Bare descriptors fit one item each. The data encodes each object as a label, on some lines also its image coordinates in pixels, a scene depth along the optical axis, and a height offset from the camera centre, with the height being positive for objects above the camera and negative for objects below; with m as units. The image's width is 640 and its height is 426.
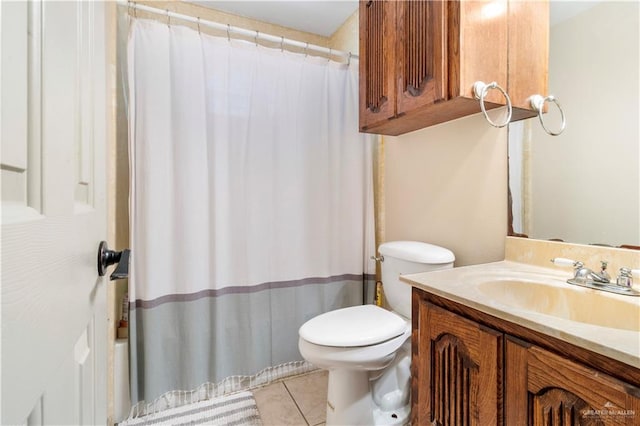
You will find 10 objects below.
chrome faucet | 0.79 -0.19
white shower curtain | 1.37 +0.05
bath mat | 1.34 -0.95
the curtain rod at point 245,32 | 1.35 +0.96
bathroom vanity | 0.53 -0.30
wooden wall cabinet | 1.02 +0.58
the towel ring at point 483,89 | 1.02 +0.43
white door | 0.27 +0.00
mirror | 0.88 +0.24
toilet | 1.11 -0.52
